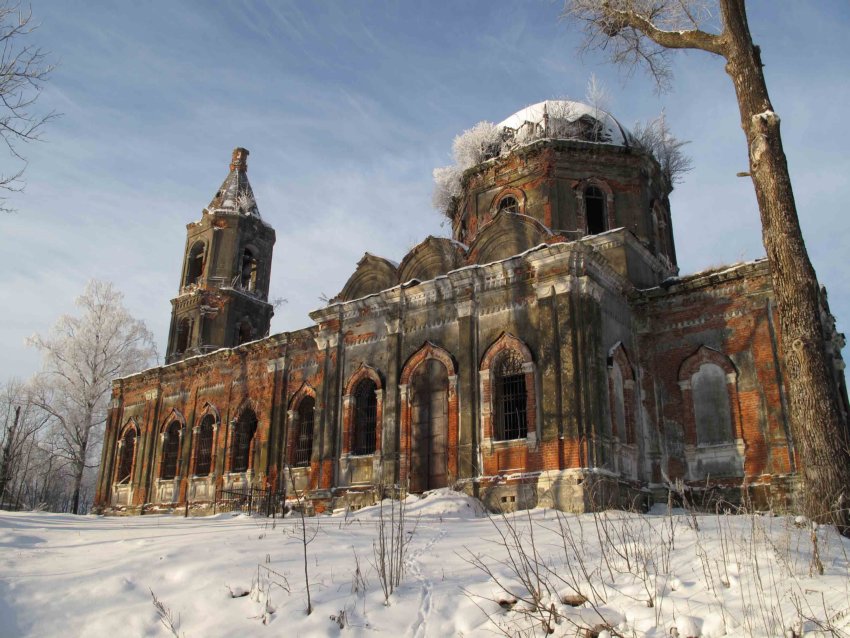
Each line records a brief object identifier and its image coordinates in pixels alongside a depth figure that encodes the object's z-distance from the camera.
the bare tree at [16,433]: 26.14
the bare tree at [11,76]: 9.09
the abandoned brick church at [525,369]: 14.18
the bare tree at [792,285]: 7.71
